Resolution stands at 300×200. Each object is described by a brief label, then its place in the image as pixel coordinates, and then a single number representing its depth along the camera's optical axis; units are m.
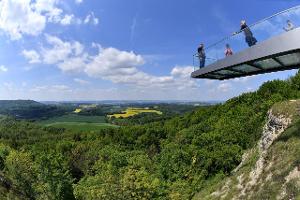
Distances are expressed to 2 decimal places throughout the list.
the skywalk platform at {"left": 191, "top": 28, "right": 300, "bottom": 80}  7.14
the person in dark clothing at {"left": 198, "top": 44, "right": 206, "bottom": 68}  11.36
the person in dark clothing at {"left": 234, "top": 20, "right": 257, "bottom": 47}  8.49
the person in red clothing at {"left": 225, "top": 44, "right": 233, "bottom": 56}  9.65
